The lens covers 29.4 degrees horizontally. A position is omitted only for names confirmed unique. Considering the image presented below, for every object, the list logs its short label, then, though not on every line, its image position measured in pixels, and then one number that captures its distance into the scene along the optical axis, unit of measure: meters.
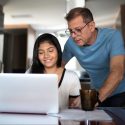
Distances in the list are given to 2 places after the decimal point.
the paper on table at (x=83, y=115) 0.97
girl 1.63
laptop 0.98
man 1.58
